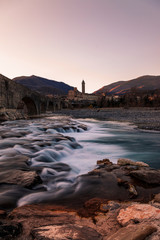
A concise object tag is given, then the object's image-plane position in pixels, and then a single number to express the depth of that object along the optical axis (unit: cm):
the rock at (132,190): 255
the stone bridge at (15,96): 1780
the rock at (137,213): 163
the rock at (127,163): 398
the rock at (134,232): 125
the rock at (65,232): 138
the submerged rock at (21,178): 296
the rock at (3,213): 193
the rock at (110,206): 204
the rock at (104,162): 426
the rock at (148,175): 294
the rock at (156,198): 225
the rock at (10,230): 145
